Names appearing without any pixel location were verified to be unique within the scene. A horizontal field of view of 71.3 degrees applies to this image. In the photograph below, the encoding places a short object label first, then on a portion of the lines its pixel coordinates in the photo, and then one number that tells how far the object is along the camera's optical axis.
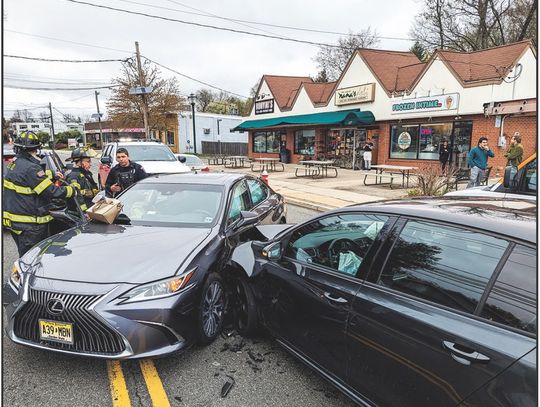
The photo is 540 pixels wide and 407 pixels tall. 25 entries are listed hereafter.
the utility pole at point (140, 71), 25.35
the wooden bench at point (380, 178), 13.85
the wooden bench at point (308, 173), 18.36
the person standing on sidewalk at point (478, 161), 10.25
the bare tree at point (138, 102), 33.50
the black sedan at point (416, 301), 1.69
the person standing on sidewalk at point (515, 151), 10.66
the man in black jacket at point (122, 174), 6.00
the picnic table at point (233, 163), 24.70
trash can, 27.64
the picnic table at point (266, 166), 22.73
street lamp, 26.64
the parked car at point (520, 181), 5.67
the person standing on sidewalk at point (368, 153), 20.36
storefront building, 15.59
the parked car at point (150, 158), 9.71
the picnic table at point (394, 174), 13.82
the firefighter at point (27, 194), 4.07
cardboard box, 3.97
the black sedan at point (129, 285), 2.68
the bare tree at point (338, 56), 45.19
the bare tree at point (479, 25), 28.44
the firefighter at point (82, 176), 5.65
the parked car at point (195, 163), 14.24
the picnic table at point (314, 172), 17.41
